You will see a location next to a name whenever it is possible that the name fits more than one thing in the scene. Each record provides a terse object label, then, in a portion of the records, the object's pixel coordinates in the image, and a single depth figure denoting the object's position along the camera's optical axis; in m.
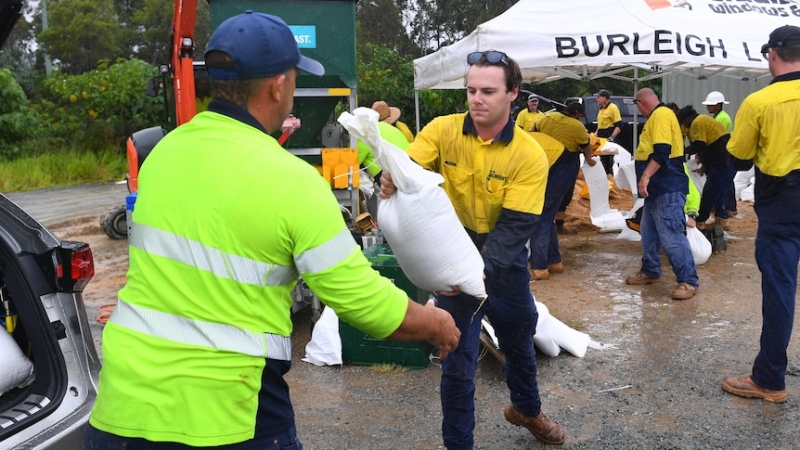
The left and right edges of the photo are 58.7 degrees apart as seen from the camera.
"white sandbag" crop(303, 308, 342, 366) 5.06
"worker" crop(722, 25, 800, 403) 4.08
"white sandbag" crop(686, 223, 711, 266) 7.49
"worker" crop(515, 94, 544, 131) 12.60
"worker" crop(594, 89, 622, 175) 15.12
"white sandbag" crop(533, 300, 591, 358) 5.00
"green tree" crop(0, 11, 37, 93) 31.05
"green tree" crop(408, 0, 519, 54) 36.00
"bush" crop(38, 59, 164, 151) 18.89
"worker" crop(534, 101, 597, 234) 7.64
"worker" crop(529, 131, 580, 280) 7.29
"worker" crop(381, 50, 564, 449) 3.19
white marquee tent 7.06
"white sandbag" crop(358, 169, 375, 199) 7.47
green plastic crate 4.92
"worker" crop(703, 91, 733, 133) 10.70
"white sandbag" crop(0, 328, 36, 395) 2.52
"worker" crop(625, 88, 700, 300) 6.77
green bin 6.18
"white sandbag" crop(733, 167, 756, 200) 12.59
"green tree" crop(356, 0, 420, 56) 40.53
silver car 2.50
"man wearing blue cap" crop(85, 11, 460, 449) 1.73
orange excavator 6.20
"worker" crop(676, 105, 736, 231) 8.97
